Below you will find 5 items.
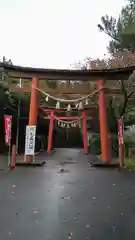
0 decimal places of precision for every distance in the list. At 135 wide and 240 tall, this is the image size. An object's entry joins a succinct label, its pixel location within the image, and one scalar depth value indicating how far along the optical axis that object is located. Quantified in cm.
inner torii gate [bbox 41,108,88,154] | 1348
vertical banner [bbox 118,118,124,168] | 744
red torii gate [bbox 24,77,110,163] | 810
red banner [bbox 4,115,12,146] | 776
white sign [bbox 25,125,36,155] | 795
